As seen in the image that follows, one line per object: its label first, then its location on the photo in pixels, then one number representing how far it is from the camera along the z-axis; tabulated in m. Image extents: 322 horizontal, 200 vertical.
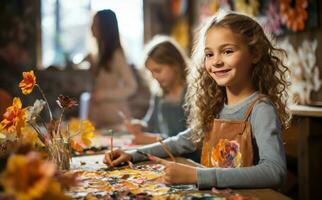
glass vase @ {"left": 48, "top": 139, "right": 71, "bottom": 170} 1.41
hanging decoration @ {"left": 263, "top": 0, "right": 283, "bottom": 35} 3.28
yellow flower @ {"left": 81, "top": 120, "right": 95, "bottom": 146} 1.52
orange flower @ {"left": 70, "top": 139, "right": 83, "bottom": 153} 1.49
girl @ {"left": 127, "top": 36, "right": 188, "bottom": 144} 2.52
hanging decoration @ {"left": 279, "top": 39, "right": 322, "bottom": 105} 2.91
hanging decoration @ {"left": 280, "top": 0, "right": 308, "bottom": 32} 2.93
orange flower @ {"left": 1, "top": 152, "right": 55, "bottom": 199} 0.67
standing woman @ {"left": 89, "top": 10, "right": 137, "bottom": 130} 3.33
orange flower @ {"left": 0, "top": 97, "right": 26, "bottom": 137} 1.30
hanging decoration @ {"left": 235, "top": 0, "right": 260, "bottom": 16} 3.65
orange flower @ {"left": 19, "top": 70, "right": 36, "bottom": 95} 1.32
